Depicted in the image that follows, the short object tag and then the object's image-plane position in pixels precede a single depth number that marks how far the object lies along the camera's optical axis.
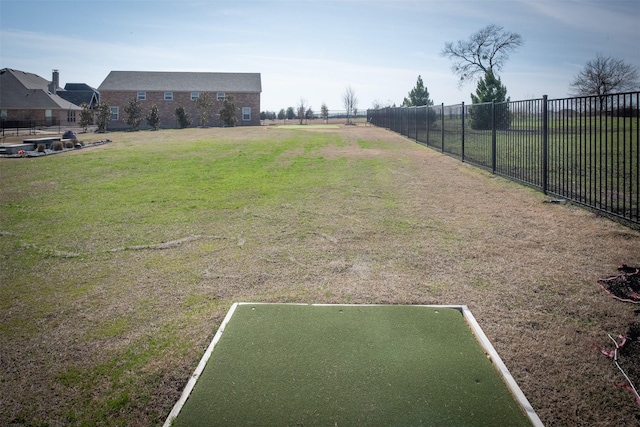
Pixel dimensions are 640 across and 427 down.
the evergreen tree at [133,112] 42.66
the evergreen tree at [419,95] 50.91
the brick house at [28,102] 51.66
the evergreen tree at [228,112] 47.12
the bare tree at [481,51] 49.08
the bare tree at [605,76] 30.59
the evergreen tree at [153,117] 42.15
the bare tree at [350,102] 75.94
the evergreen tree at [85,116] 39.03
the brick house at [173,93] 50.72
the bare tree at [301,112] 63.08
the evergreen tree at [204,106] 45.84
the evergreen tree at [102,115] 39.53
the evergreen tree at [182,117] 44.06
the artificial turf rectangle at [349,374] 2.71
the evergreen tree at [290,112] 66.25
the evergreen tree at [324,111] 63.81
